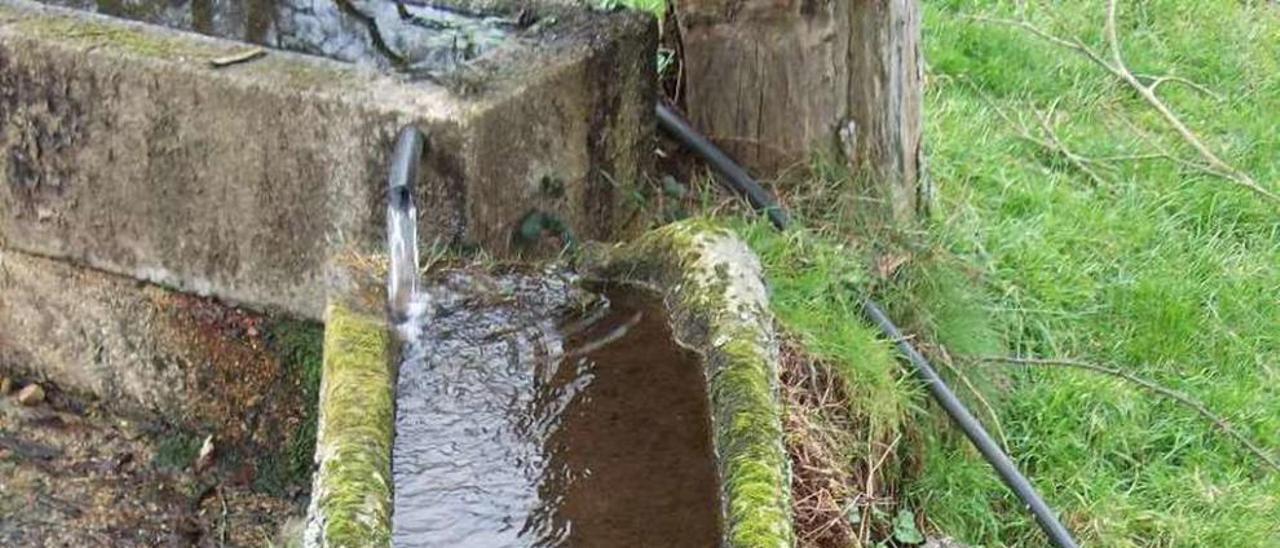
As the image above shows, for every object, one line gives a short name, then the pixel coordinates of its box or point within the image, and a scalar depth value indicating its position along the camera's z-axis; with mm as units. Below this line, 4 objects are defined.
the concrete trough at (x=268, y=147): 3619
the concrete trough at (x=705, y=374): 2625
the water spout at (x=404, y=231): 3182
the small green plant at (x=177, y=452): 4156
